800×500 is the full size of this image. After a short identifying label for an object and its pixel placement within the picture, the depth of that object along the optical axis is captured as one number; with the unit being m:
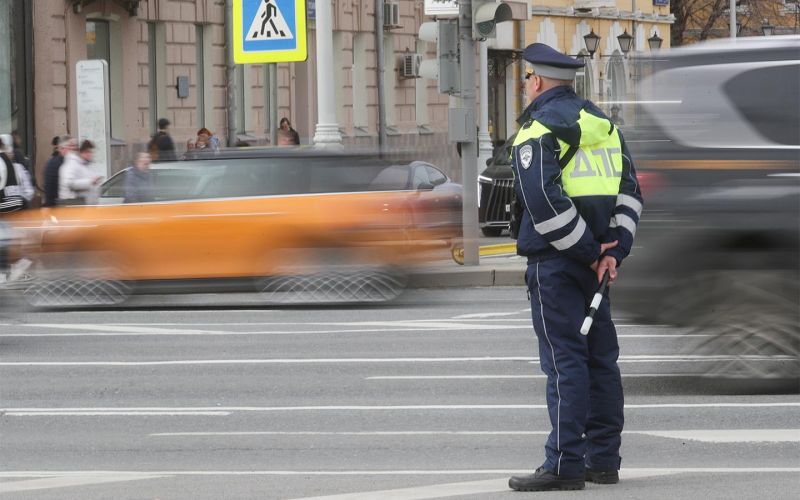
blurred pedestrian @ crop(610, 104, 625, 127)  50.06
